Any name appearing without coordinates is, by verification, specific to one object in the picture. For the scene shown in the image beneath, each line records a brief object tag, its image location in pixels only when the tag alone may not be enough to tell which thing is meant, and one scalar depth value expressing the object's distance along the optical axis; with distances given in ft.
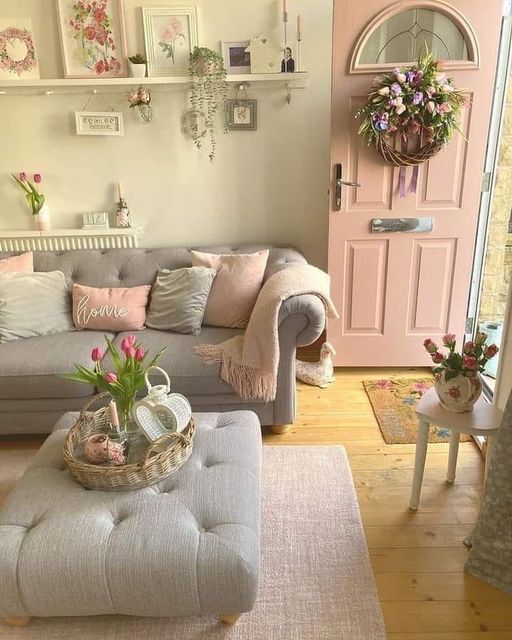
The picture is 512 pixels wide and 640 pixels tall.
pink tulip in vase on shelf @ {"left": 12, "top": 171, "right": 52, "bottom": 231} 10.14
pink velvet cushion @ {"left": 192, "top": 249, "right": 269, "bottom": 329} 8.48
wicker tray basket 4.99
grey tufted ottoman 4.31
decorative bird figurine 9.60
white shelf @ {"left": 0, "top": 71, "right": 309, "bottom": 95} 9.36
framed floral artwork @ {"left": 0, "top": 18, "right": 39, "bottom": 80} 9.41
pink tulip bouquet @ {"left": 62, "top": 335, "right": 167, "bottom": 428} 5.28
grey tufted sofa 7.32
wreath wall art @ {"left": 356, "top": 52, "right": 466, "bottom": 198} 7.86
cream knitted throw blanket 7.19
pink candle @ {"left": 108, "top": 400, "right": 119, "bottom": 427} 5.31
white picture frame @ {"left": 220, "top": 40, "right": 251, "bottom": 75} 9.52
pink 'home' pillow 8.56
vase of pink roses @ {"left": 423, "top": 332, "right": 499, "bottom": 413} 5.67
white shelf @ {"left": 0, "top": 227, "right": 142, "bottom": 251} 10.19
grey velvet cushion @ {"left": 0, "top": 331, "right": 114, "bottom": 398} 7.34
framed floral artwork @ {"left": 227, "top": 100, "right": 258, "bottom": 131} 9.86
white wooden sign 9.86
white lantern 5.37
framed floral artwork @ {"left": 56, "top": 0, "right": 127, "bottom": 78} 9.29
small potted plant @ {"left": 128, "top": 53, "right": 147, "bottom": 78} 9.34
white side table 5.60
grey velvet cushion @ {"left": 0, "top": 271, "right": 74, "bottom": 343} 8.21
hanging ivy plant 9.29
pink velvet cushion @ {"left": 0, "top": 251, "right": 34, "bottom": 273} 9.07
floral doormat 7.88
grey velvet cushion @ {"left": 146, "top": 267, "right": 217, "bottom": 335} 8.42
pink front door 8.19
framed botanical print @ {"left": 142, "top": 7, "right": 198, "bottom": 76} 9.31
